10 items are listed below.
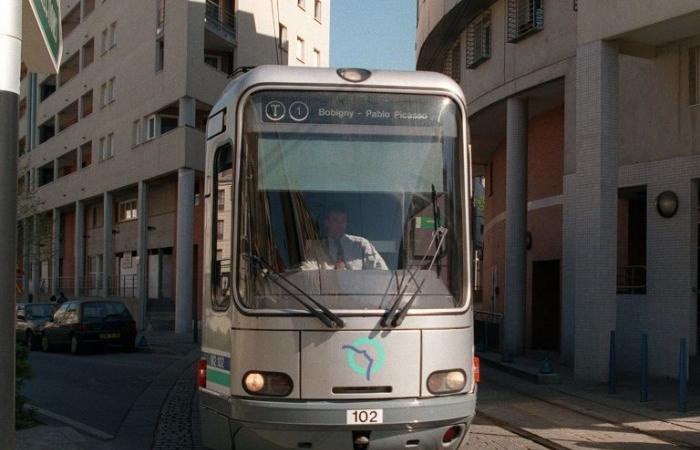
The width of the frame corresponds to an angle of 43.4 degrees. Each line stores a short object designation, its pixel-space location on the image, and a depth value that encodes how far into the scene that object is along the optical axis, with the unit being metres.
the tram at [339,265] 6.46
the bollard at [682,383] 11.68
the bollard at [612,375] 13.64
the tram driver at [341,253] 6.78
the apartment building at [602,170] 15.20
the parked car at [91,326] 23.05
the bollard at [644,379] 12.47
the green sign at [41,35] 6.61
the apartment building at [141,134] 31.80
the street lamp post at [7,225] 5.50
